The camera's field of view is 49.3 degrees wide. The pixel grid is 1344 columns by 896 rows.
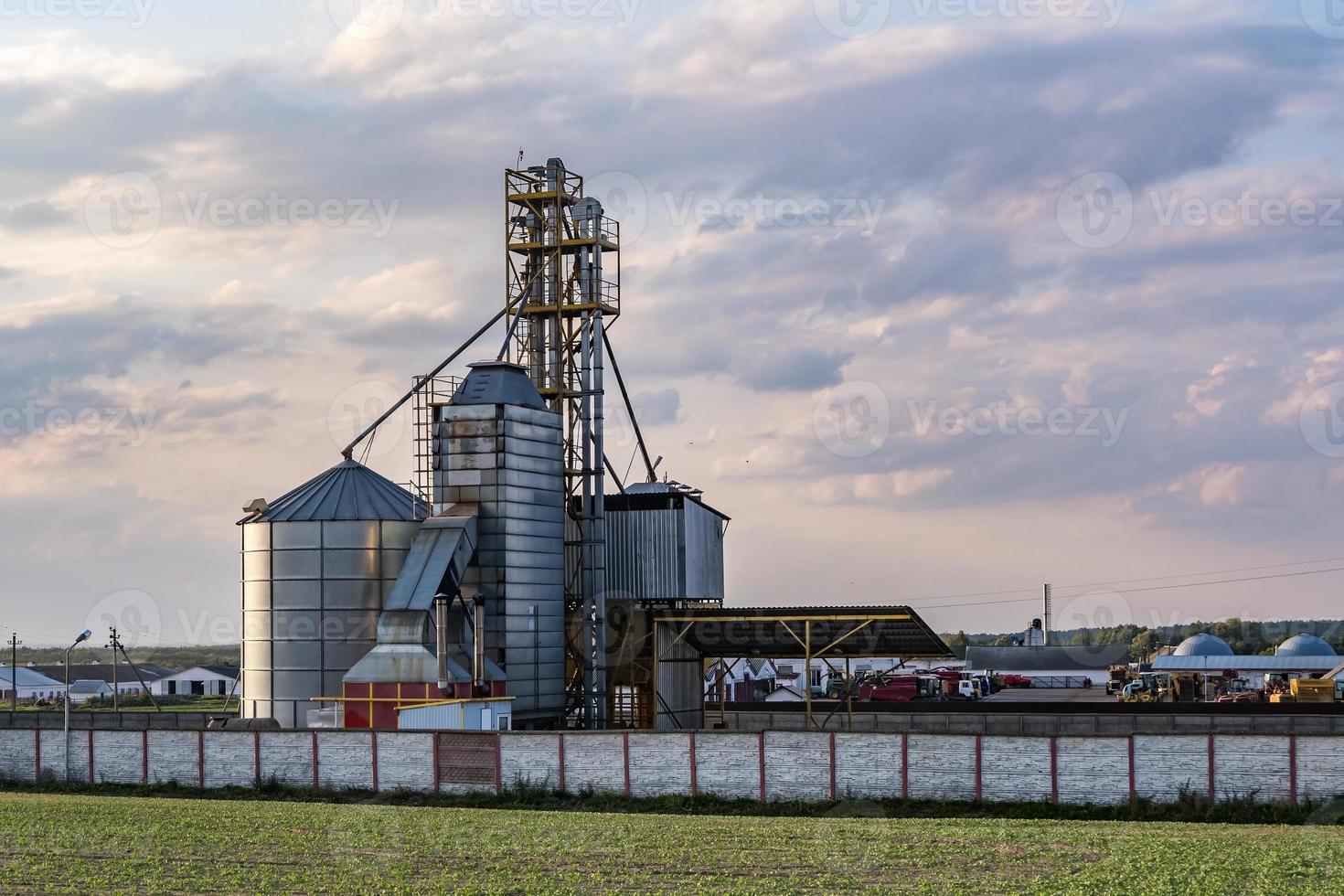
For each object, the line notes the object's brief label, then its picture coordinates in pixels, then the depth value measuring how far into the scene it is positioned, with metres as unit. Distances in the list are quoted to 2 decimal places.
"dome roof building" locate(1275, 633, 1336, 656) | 116.31
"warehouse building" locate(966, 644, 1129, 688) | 128.62
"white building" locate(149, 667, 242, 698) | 140.25
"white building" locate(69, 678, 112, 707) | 129.00
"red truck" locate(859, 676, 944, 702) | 88.62
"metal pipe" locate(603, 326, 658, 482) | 53.94
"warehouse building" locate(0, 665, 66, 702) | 129.38
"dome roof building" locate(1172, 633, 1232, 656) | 118.00
